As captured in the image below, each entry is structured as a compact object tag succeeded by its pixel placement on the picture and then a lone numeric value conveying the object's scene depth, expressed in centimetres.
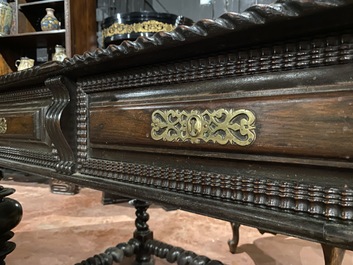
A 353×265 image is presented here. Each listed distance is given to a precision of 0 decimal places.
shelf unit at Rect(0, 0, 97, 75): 222
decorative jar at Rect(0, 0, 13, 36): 236
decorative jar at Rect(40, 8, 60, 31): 238
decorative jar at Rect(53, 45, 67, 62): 229
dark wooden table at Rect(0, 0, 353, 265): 32
